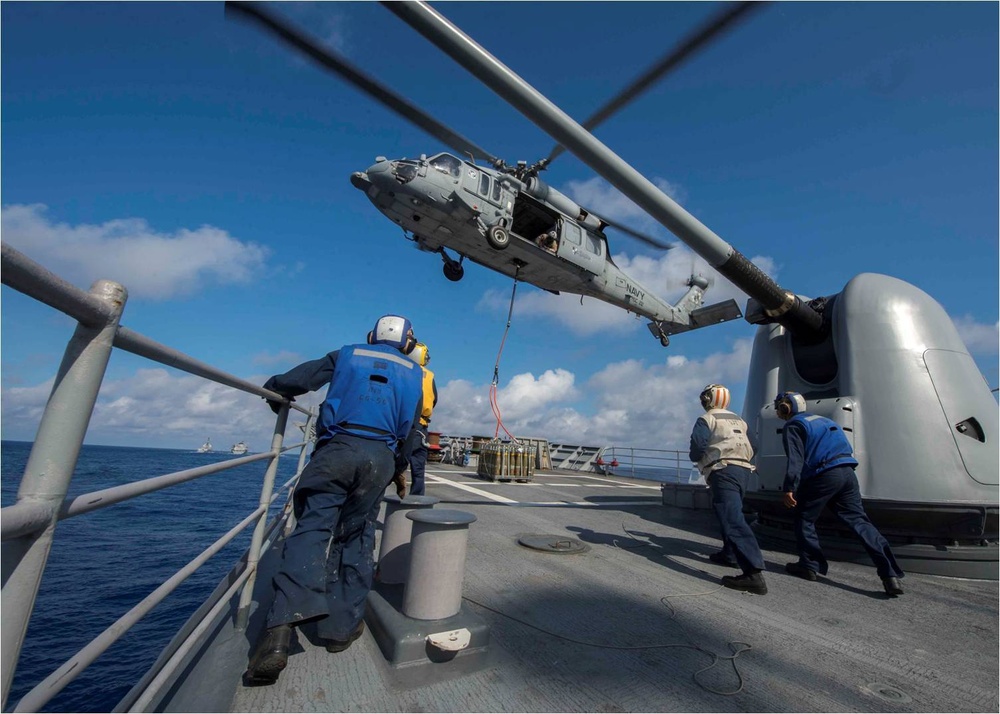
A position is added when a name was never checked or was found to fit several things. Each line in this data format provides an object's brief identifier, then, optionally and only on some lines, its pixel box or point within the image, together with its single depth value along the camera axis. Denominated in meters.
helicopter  8.46
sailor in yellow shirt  4.67
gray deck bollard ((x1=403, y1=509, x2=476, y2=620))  1.94
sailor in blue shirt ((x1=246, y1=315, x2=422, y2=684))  1.88
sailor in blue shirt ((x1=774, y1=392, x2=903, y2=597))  3.39
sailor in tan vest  3.08
